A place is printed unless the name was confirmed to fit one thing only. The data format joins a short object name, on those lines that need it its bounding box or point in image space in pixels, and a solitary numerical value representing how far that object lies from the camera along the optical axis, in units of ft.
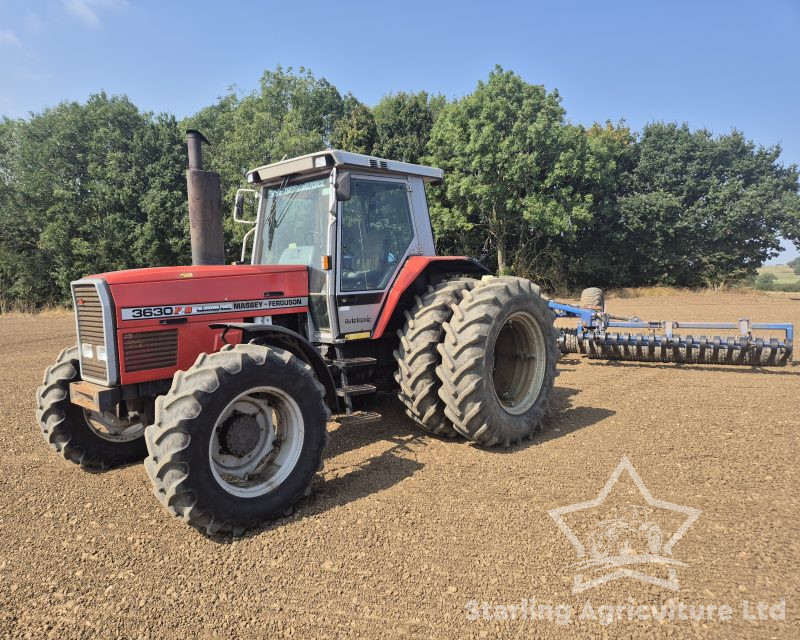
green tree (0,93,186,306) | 76.84
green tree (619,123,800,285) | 76.23
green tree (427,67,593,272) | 66.90
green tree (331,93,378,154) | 82.27
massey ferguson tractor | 10.69
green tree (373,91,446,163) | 80.38
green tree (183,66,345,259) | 76.23
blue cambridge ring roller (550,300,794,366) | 21.96
